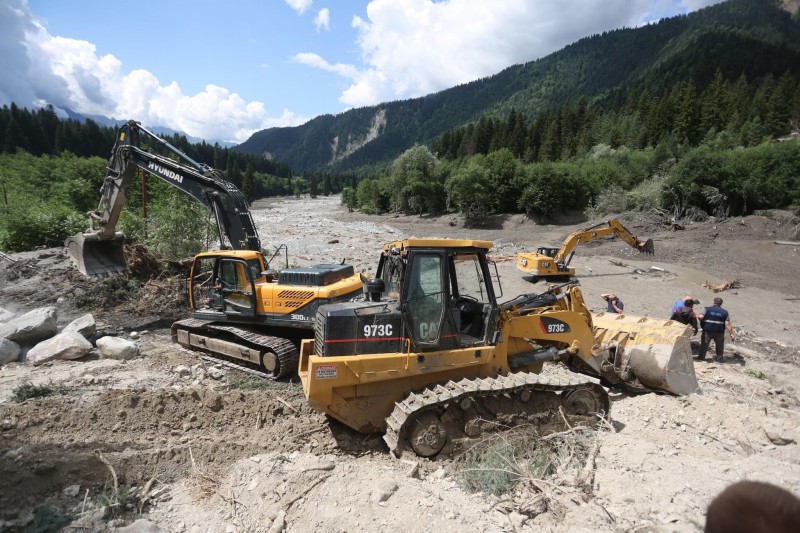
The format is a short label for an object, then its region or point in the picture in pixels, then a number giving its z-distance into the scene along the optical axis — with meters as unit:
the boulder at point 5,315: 9.59
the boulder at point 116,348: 8.00
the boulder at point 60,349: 7.68
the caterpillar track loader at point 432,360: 4.96
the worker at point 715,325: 8.83
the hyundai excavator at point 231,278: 7.80
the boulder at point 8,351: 7.64
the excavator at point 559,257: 16.41
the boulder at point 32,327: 8.05
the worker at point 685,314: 9.45
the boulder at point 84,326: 8.38
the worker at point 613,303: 9.98
